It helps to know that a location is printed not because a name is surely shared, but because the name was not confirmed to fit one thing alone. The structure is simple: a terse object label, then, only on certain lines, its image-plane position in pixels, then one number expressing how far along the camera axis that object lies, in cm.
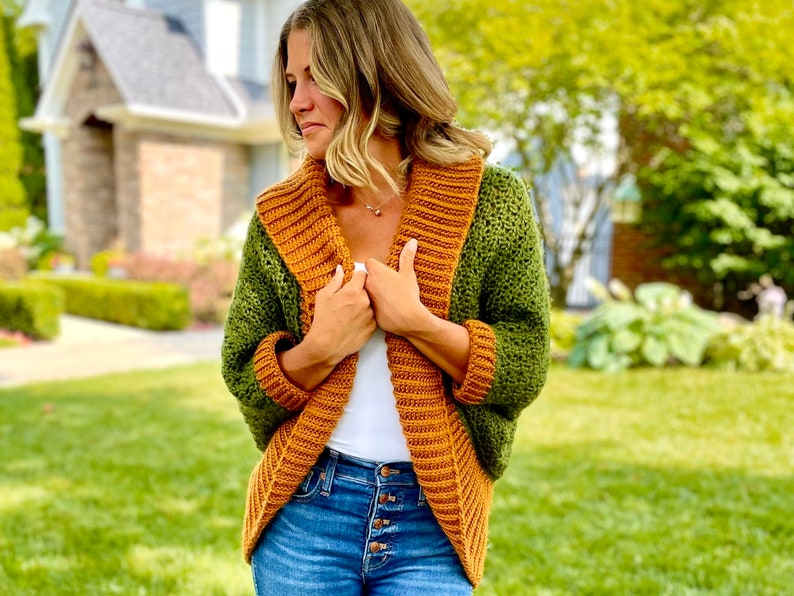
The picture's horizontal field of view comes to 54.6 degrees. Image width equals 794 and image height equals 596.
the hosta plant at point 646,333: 726
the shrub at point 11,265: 1251
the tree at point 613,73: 825
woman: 142
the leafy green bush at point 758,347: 714
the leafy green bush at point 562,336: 795
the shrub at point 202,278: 1101
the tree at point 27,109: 1964
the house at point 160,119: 1291
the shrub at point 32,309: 941
